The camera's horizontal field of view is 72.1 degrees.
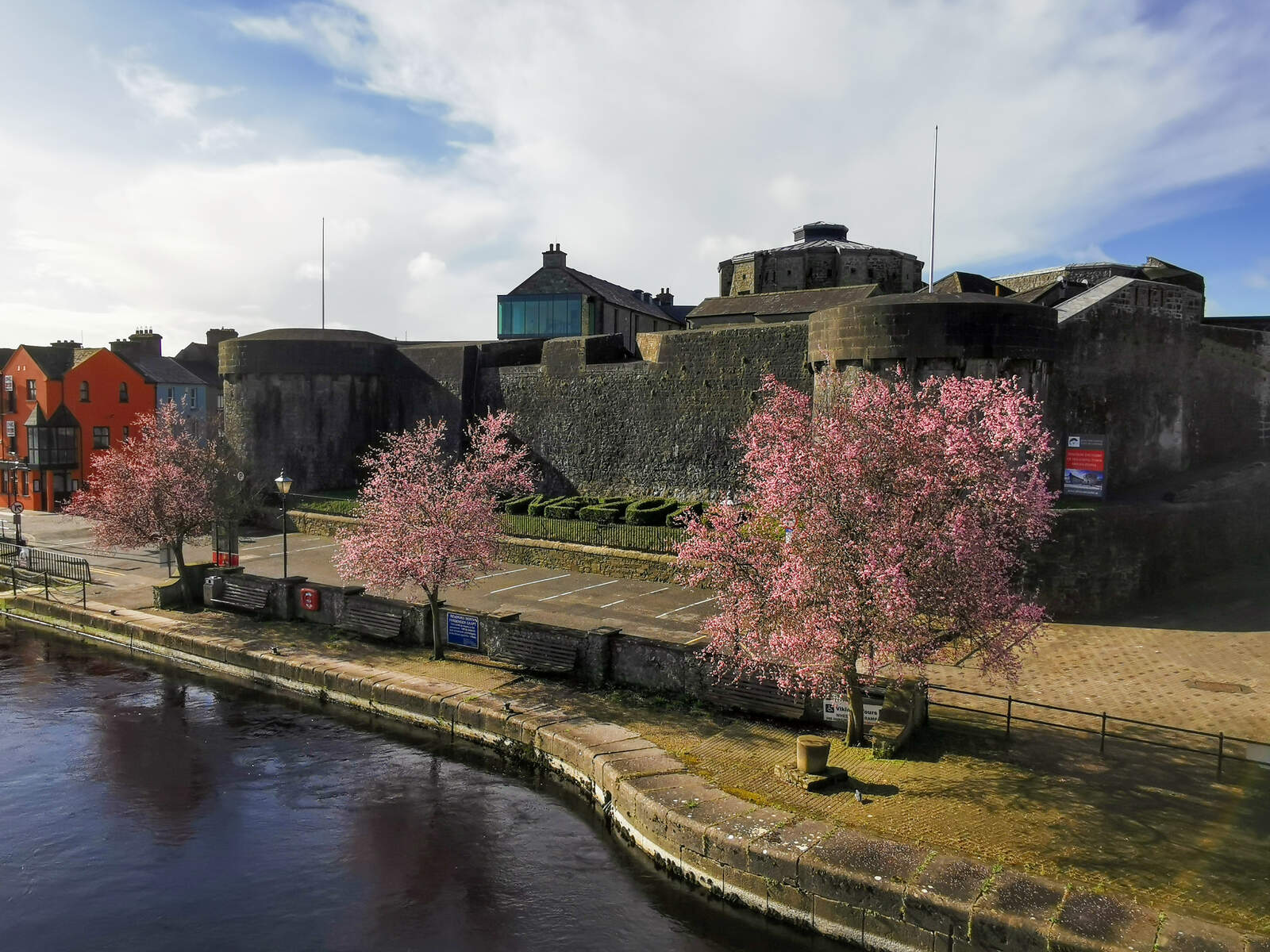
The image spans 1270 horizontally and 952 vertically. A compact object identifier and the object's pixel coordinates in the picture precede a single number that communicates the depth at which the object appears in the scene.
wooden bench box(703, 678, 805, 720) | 13.46
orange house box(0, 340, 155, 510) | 44.50
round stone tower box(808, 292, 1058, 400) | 20.61
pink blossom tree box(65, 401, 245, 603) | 21.53
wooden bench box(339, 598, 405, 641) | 18.48
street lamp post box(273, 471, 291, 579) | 21.56
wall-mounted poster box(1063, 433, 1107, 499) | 21.92
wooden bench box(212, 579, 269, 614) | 21.05
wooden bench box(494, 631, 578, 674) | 15.86
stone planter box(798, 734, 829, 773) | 11.27
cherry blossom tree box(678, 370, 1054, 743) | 11.15
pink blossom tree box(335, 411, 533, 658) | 16.91
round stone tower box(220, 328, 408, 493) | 37.16
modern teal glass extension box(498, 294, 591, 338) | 49.38
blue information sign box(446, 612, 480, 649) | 17.41
